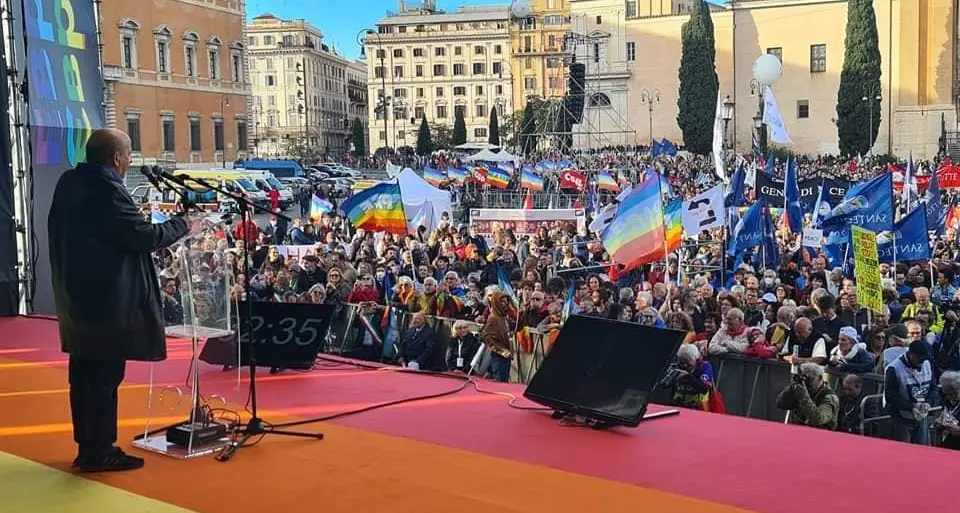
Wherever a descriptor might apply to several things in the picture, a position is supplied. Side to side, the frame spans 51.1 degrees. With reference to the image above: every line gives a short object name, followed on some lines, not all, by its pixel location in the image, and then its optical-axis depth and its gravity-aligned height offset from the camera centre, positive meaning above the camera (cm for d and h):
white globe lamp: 2533 +284
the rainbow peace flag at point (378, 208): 1761 -30
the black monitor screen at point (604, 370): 583 -113
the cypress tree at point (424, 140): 8244 +408
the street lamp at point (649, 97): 6656 +574
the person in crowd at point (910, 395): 738 -161
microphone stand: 518 -120
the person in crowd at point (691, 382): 759 -151
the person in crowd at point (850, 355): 835 -150
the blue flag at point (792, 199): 1761 -34
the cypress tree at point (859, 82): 5291 +506
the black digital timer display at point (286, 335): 773 -109
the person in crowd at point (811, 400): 728 -161
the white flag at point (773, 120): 2386 +147
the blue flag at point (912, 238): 1352 -84
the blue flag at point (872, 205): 1432 -39
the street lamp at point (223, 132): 5934 +373
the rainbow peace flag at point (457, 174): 3319 +49
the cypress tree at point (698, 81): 5809 +589
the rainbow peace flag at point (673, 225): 1493 -63
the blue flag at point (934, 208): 1828 -59
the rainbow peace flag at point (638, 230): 1283 -60
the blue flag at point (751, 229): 1596 -77
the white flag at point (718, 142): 2192 +91
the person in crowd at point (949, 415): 686 -168
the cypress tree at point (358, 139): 10581 +558
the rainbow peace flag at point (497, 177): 3278 +34
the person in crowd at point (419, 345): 1044 -162
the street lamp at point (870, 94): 5284 +438
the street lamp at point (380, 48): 10874 +1642
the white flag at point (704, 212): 1520 -46
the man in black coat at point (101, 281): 470 -39
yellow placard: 1064 -101
